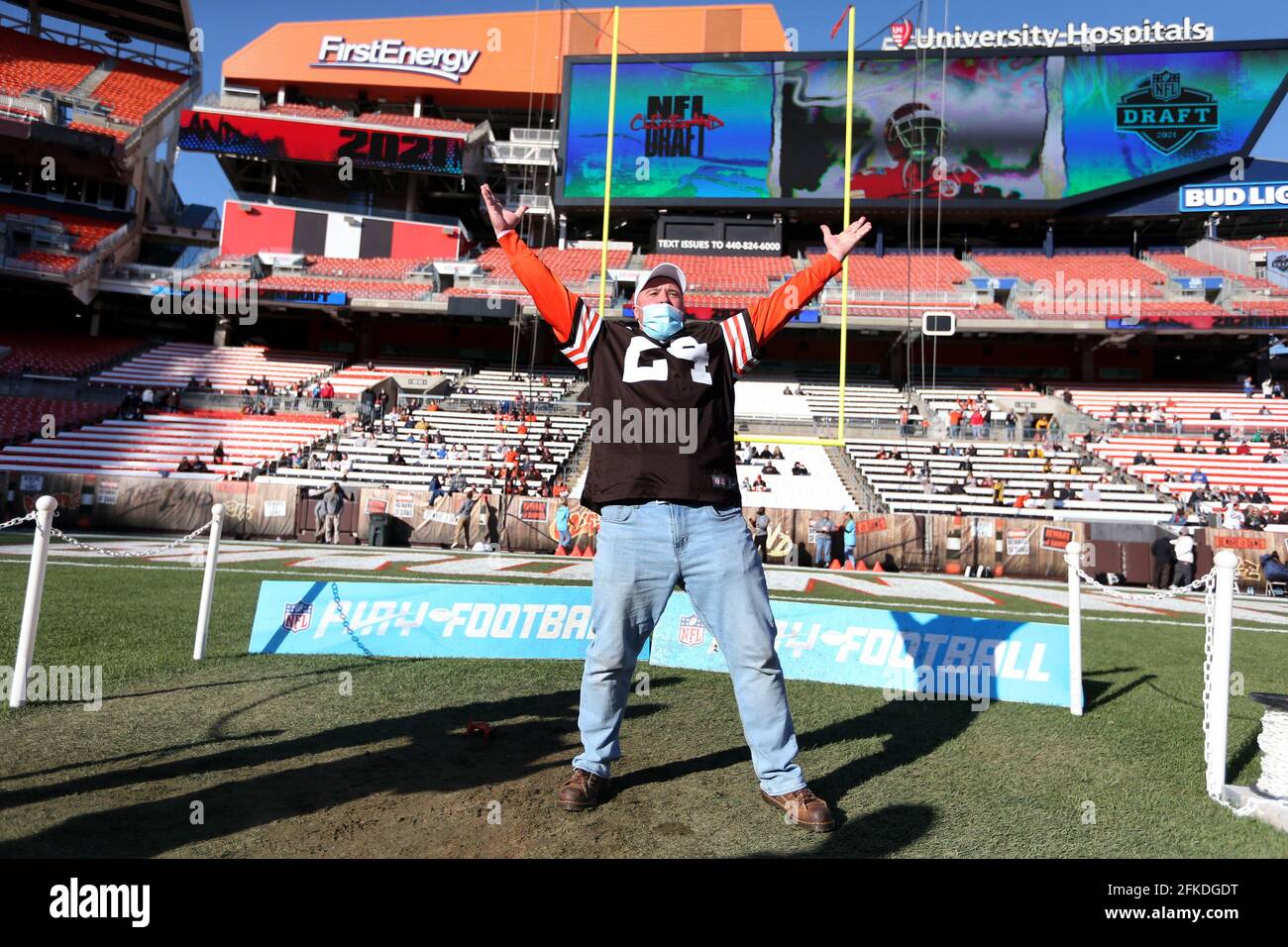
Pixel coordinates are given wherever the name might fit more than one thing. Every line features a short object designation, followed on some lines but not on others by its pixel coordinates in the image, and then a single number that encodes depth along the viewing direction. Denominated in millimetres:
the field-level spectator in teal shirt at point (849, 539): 17703
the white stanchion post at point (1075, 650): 4809
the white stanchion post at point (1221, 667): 3408
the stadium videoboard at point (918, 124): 35812
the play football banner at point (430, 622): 5816
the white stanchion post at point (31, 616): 4199
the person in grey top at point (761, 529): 17578
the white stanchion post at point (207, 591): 5371
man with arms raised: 3203
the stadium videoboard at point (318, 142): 39625
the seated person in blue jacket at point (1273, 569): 16188
